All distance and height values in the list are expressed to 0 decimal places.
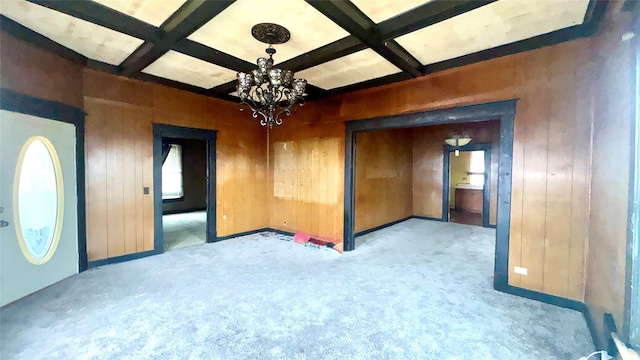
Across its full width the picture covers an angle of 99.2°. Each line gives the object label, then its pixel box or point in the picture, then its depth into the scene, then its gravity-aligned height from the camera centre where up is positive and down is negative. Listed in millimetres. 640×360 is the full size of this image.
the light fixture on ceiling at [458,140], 6652 +812
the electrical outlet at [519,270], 3094 -1107
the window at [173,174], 9039 -102
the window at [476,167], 9945 +222
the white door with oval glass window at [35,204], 2705 -382
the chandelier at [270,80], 2704 +966
